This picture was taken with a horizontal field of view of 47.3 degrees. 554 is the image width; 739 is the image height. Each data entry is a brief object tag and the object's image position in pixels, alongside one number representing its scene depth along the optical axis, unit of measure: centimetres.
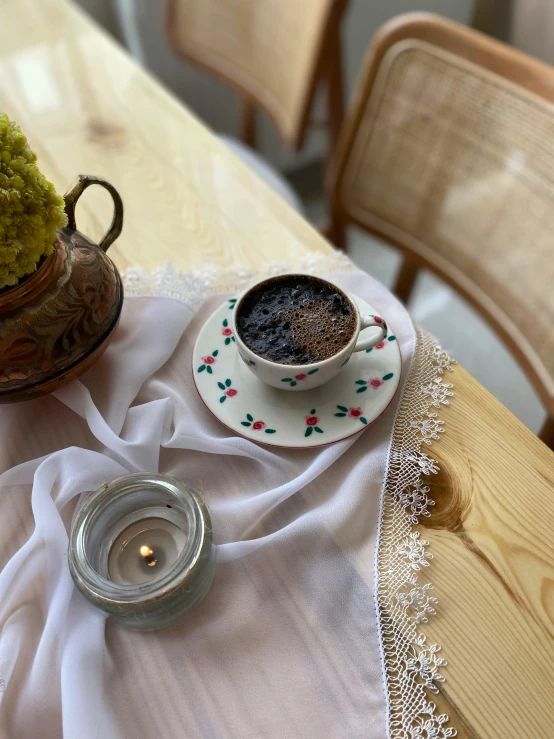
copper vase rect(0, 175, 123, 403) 54
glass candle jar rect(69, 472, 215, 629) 48
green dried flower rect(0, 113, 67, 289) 50
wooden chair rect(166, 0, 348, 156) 116
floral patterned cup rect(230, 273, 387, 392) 57
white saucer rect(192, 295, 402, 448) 60
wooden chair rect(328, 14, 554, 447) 87
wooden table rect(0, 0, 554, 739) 49
